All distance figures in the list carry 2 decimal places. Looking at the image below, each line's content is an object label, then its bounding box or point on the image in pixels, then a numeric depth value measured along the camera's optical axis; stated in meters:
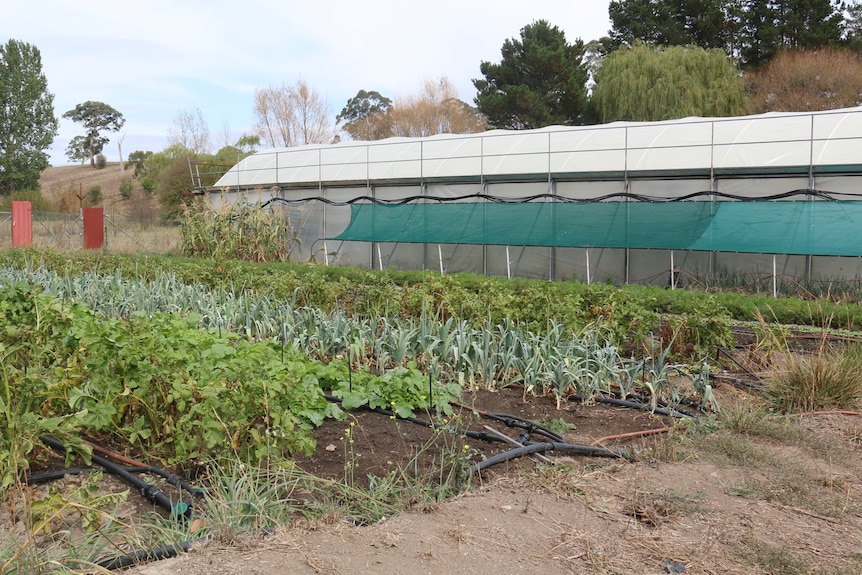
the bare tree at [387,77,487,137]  48.44
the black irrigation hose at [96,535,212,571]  2.78
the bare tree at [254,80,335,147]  47.47
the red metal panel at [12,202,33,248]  24.53
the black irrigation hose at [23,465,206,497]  3.57
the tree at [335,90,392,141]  55.71
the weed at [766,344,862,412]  5.43
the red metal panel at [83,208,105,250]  24.39
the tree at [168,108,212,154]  53.84
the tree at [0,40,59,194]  47.28
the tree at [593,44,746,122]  31.41
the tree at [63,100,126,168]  83.94
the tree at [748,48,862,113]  31.81
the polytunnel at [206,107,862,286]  13.70
